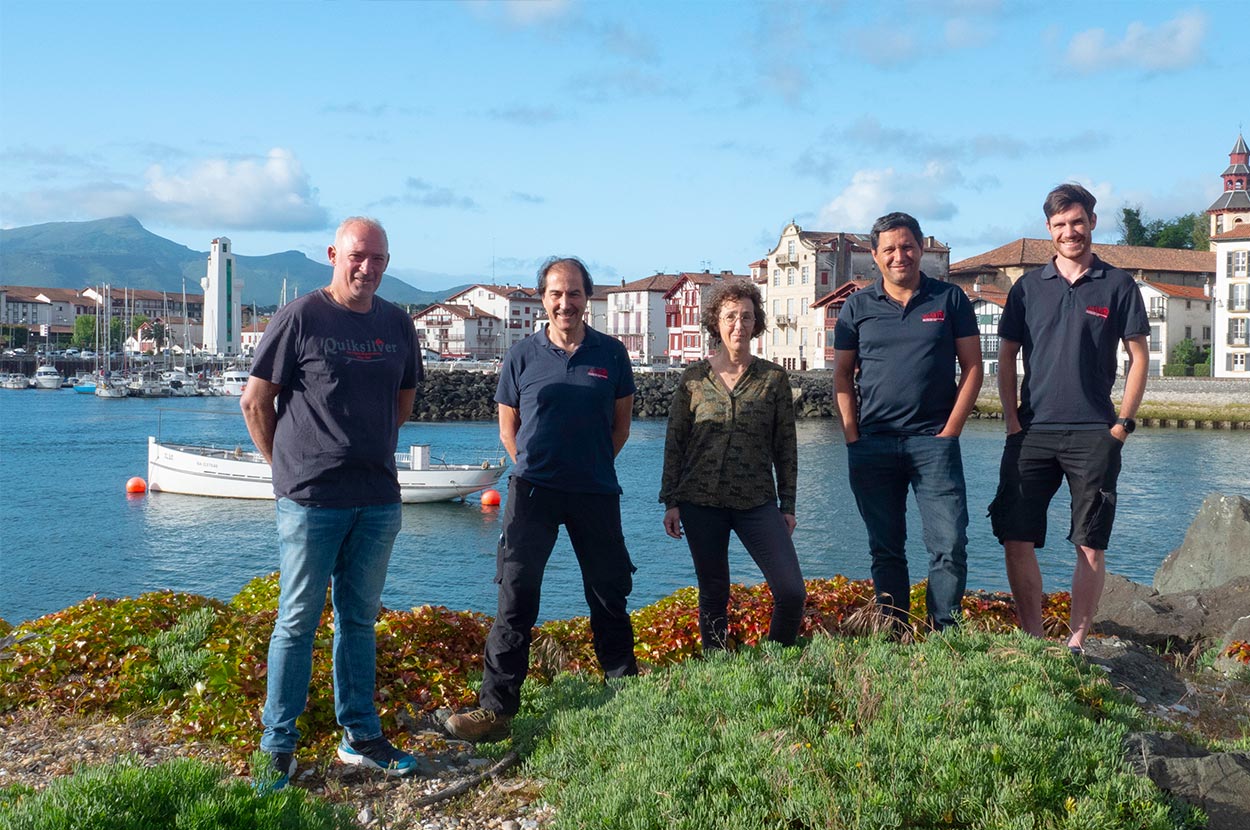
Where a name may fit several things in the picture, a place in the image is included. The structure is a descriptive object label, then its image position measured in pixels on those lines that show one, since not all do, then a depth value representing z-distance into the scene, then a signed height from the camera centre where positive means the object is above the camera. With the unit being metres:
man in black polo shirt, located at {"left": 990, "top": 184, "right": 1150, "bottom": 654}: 5.89 -0.06
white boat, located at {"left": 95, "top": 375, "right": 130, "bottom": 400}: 97.25 -1.55
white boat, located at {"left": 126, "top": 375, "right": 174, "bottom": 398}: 97.50 -1.52
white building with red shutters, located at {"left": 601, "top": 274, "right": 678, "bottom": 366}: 112.75 +6.39
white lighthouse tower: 161.50 +11.00
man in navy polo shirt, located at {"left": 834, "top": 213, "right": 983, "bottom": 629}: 5.80 -0.06
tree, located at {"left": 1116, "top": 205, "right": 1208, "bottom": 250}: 112.62 +15.50
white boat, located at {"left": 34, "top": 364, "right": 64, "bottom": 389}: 113.62 -0.77
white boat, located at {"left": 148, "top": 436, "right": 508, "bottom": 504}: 34.62 -3.22
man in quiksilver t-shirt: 4.70 -0.33
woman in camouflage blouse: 5.71 -0.43
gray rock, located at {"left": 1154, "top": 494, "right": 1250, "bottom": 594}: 9.98 -1.51
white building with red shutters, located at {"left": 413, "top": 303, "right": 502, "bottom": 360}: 129.25 +5.32
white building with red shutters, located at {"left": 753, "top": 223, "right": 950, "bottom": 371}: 87.81 +8.32
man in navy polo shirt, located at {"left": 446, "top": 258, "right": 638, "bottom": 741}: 5.35 -0.51
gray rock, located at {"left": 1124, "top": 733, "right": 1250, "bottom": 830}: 3.96 -1.45
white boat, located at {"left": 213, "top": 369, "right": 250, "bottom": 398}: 97.25 -0.90
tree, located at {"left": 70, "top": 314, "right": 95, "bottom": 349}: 158.25 +5.45
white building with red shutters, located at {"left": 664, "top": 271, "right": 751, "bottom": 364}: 98.75 +6.01
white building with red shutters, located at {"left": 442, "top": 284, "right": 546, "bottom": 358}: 131.00 +7.45
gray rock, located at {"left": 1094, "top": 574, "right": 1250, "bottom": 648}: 7.52 -1.61
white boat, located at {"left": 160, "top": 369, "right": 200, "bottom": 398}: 98.69 -1.17
